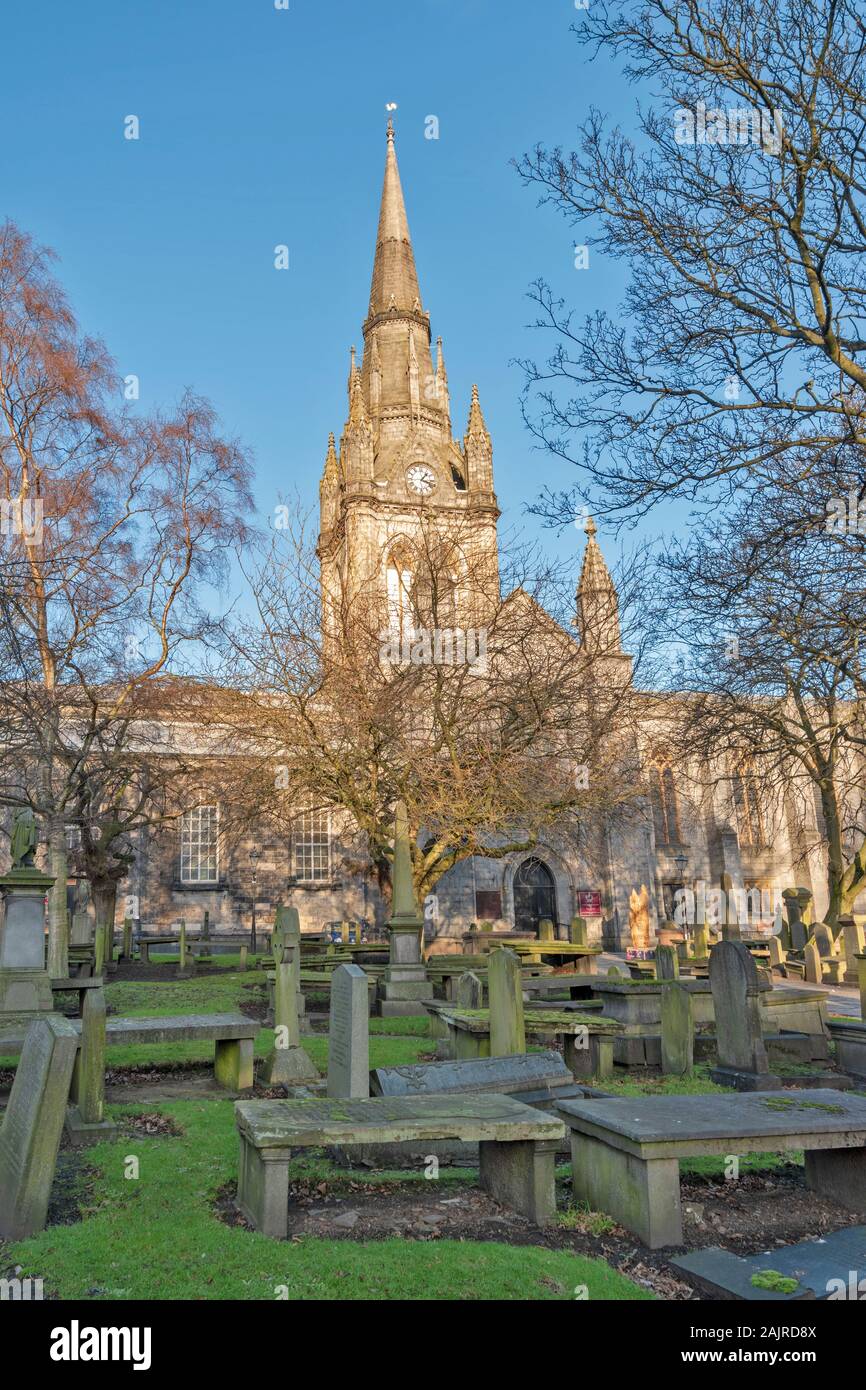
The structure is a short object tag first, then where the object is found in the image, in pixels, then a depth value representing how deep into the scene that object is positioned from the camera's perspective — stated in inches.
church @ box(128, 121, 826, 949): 1283.2
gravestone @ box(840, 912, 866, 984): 892.6
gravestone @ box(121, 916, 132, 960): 994.7
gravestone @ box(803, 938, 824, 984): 834.8
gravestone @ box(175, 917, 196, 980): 855.1
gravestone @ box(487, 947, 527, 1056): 344.5
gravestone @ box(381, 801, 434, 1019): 617.0
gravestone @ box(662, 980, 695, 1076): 404.5
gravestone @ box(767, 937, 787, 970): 930.1
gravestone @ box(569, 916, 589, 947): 872.3
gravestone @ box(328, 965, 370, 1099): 273.9
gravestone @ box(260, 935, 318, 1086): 374.0
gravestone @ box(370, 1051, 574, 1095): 285.1
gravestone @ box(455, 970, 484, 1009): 445.1
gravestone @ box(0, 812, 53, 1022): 478.0
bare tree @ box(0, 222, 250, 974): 652.7
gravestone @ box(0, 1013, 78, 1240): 195.8
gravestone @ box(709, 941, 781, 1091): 375.3
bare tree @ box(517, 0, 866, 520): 343.6
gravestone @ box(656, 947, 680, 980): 582.9
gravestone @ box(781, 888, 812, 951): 999.6
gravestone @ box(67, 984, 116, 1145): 287.4
